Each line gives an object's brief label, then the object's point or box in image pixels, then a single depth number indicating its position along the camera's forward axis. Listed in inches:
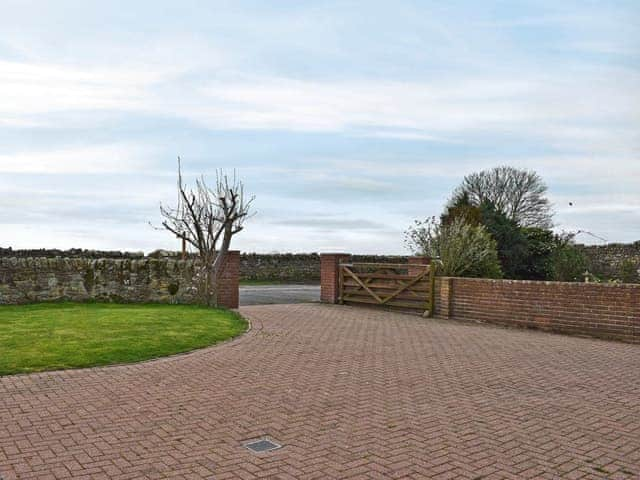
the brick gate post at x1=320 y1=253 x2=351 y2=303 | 759.7
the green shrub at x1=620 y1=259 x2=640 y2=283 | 932.0
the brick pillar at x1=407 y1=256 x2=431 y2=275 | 703.7
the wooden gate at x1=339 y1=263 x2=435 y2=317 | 648.6
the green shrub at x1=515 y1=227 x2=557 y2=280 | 1099.3
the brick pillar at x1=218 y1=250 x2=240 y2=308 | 652.7
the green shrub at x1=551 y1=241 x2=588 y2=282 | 917.8
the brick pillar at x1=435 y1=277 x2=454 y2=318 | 615.8
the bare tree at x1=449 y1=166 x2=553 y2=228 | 1707.1
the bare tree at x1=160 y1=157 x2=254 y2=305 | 636.1
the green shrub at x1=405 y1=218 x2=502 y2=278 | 668.1
